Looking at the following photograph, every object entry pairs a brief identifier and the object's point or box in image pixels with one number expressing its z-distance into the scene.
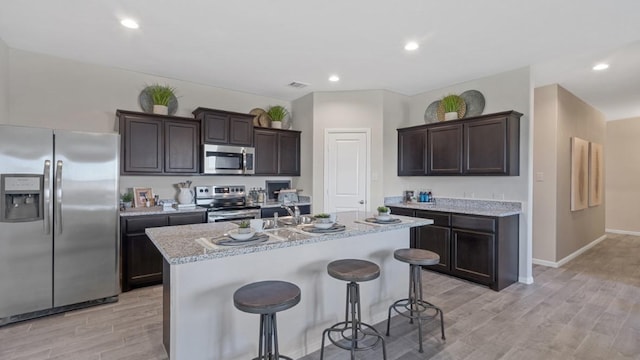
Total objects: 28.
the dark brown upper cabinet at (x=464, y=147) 3.88
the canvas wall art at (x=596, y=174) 5.62
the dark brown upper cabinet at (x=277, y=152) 5.04
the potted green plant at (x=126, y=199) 4.01
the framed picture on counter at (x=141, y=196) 4.14
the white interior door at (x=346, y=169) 5.04
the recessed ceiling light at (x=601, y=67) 3.93
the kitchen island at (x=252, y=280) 1.92
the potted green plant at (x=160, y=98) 4.13
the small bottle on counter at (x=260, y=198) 5.08
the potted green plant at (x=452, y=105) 4.53
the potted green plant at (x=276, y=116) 5.32
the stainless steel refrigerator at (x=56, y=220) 2.79
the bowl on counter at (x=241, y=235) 2.03
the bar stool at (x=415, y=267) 2.52
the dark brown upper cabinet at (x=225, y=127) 4.35
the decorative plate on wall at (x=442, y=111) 4.56
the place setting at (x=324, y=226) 2.42
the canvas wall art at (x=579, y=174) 4.95
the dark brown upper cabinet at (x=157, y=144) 3.85
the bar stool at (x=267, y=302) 1.67
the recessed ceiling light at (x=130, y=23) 2.86
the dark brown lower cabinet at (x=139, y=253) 3.55
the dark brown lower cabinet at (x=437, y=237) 4.14
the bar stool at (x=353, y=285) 2.12
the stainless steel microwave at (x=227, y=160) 4.40
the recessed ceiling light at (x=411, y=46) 3.31
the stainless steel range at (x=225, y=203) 4.23
